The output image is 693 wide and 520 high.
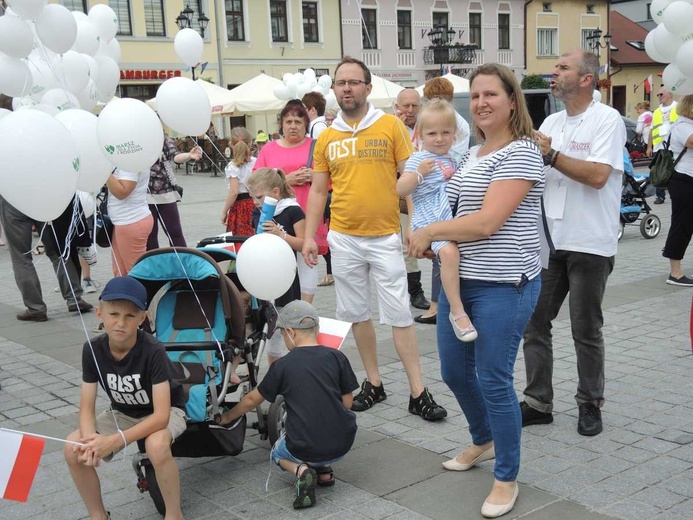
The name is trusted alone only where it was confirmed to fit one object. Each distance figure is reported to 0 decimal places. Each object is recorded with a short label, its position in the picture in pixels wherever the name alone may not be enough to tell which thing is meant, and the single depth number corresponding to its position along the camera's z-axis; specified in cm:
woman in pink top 624
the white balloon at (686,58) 607
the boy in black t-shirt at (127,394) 354
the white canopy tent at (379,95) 2308
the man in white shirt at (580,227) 424
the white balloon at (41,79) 607
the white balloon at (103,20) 733
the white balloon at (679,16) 627
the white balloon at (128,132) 425
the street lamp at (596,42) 3722
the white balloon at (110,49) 775
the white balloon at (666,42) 653
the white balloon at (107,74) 727
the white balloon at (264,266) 429
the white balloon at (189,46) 776
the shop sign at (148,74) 3356
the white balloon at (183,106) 507
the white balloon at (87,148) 459
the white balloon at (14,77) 541
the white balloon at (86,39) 681
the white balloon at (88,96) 644
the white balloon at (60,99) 566
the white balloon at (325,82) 1744
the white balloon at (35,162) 367
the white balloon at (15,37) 522
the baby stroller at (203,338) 398
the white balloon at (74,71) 607
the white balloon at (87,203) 675
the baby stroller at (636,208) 1159
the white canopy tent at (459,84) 2105
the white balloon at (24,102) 574
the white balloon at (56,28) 546
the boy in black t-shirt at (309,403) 383
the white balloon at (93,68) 662
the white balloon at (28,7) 524
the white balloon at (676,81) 659
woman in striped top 346
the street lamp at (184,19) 1969
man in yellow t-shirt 490
